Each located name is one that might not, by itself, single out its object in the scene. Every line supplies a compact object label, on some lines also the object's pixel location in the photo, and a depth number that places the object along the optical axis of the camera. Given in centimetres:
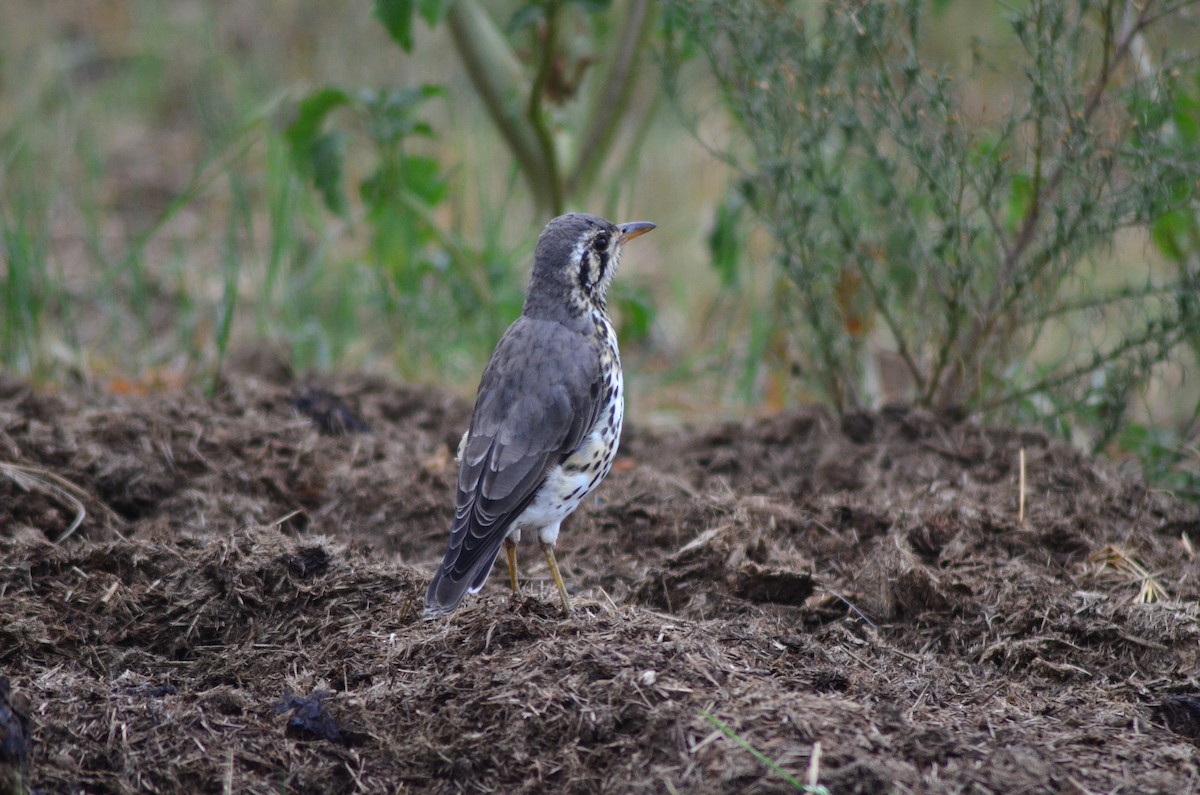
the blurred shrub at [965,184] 987
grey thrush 833
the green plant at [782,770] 585
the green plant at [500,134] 1229
